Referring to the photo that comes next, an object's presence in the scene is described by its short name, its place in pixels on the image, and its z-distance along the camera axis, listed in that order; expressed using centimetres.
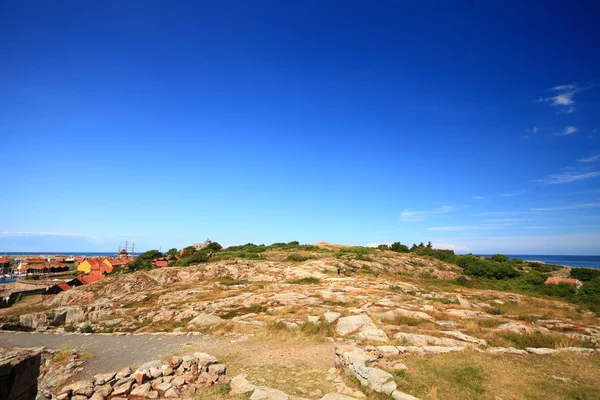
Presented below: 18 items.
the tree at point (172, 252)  8444
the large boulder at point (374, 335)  1626
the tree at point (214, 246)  7426
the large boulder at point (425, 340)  1528
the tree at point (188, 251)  7510
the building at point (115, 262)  8112
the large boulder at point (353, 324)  1797
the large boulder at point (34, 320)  2540
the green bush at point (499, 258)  6222
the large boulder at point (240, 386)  1064
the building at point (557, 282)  3814
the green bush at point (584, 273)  4965
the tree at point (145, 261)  6644
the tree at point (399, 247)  6950
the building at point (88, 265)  8550
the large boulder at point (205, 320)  2158
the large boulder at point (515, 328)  1709
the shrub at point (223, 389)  1071
